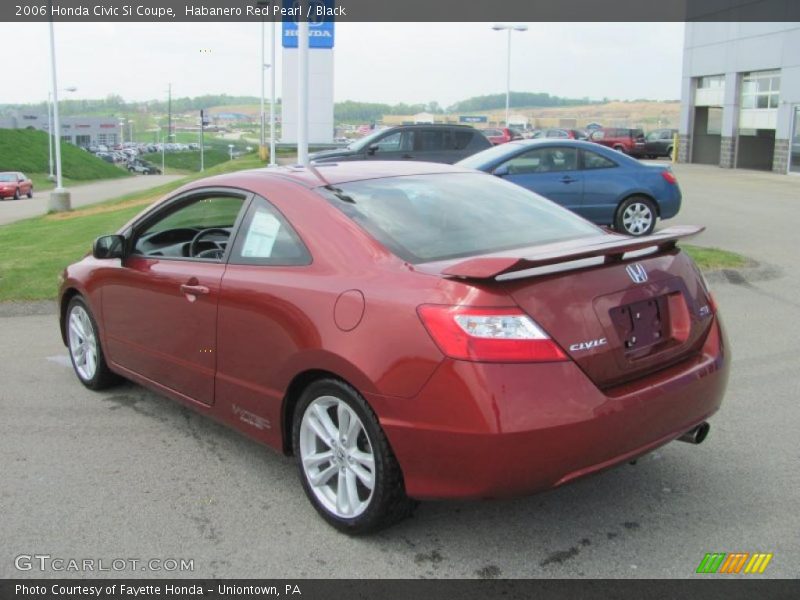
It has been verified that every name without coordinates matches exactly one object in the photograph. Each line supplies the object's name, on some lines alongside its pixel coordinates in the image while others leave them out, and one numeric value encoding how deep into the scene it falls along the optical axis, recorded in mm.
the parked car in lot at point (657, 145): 44125
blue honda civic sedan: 11812
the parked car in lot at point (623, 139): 43062
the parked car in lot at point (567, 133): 45406
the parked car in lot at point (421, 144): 16531
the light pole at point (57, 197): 27438
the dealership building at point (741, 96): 31156
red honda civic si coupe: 3020
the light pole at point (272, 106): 30172
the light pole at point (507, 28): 50344
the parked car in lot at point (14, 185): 44000
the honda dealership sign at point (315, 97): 28547
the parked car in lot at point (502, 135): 36994
